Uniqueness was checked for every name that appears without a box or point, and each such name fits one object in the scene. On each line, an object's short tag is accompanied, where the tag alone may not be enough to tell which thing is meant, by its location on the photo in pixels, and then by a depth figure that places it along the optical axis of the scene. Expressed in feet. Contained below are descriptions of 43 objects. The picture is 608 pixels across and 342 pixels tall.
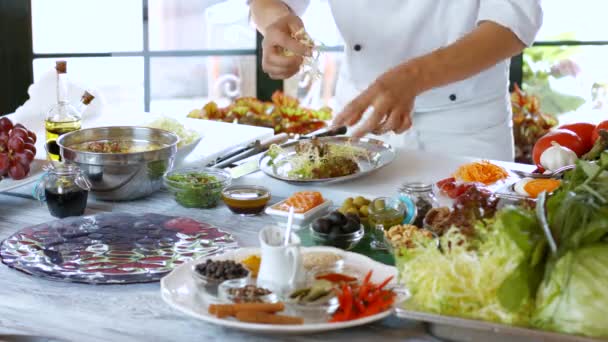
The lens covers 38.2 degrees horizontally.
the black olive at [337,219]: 5.89
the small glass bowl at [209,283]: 4.89
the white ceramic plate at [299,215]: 6.31
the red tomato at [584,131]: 8.13
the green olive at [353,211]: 6.27
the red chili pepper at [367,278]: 4.96
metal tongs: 7.86
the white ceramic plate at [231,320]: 4.54
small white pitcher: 4.83
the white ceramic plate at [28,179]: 6.95
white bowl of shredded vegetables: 7.68
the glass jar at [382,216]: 6.01
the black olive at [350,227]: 5.87
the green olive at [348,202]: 6.52
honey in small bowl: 6.66
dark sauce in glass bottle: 6.44
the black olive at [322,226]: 5.87
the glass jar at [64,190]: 6.45
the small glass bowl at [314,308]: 4.70
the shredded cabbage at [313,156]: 7.43
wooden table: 4.64
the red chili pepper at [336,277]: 5.06
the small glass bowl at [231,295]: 4.76
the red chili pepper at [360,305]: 4.73
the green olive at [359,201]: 6.53
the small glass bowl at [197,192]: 6.79
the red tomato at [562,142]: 7.95
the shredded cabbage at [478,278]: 4.35
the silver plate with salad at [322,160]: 7.34
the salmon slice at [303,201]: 6.42
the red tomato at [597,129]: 7.98
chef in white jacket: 7.68
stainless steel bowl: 6.82
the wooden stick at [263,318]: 4.58
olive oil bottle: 7.73
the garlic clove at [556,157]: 7.50
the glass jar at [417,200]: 6.28
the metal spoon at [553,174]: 7.22
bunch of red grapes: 7.00
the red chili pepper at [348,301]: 4.67
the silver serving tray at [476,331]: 4.26
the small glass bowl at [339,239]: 5.83
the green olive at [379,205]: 6.25
